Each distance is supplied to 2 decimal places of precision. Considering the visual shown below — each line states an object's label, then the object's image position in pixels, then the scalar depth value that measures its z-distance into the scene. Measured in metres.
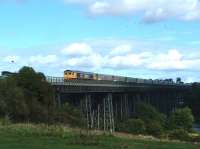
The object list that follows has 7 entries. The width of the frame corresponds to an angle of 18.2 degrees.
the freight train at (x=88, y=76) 123.97
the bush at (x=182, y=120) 123.94
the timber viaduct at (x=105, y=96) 106.25
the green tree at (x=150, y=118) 110.63
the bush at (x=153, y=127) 105.90
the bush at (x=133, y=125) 104.85
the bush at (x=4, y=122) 29.59
